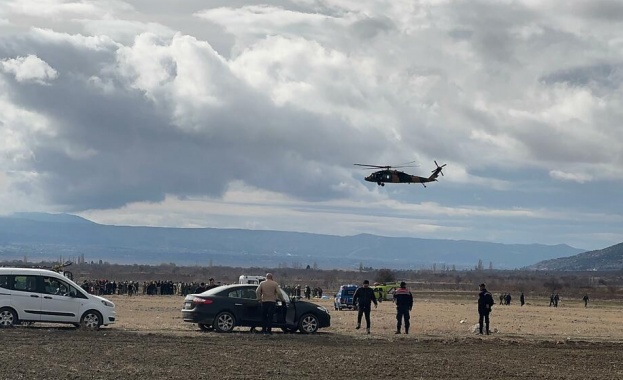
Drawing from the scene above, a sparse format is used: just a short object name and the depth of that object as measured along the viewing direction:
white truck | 72.94
